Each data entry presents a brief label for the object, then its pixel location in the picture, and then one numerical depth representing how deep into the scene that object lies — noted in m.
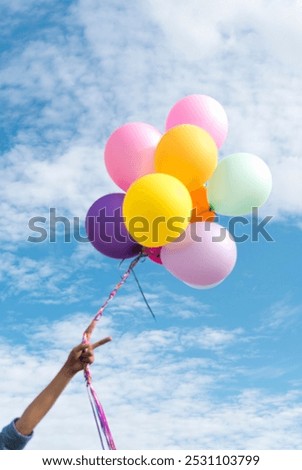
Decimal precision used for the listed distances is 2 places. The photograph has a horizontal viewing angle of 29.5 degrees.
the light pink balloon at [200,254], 4.63
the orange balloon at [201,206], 4.87
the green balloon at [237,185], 4.81
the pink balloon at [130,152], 4.88
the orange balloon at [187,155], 4.50
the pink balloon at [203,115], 5.01
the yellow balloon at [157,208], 4.29
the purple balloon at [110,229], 4.87
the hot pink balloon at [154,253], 4.89
